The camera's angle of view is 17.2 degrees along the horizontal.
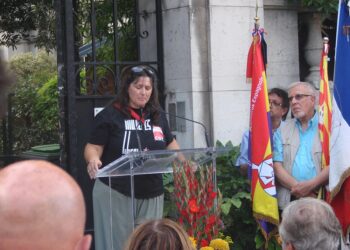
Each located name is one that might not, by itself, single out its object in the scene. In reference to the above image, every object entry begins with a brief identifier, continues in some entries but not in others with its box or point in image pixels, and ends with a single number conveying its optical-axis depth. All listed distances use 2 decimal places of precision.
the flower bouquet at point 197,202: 7.87
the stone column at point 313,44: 10.80
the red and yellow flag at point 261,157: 8.77
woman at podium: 8.04
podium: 7.20
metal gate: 9.24
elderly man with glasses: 8.61
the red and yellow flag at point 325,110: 8.68
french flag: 8.47
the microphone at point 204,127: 9.40
